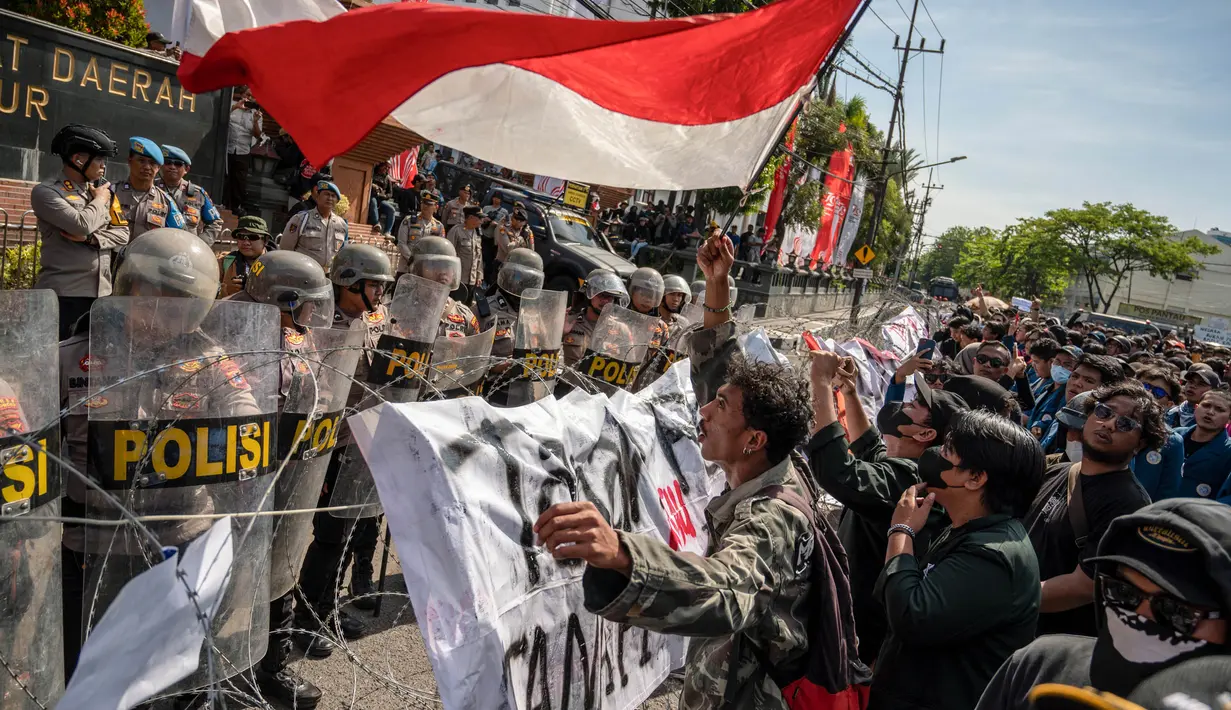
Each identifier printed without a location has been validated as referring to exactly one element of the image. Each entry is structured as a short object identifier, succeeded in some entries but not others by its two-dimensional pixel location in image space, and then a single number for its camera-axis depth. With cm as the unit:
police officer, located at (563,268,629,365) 635
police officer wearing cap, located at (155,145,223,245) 717
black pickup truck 1518
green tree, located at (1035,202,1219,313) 5597
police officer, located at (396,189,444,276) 1115
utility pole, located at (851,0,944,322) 2519
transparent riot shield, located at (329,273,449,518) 426
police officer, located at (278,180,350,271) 830
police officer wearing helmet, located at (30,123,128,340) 547
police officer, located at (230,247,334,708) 343
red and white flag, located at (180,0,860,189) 308
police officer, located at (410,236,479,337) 550
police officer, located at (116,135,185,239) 638
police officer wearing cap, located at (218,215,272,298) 669
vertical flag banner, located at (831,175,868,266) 2830
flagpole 351
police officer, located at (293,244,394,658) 393
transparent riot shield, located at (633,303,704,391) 588
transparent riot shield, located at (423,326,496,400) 480
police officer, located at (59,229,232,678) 284
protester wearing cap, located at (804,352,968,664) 315
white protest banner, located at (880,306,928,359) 1193
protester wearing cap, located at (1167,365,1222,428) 734
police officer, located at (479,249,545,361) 694
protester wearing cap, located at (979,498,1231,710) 139
